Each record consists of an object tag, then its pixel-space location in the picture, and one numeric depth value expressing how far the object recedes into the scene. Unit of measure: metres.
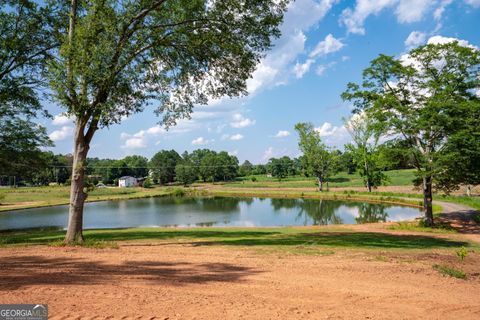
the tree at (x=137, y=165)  151.00
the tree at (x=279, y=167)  138.14
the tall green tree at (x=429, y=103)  23.69
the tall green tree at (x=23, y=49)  17.12
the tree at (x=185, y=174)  119.69
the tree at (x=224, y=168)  130.12
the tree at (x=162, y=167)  134.44
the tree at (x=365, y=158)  60.16
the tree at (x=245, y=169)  181.50
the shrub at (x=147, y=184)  118.15
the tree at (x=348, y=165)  127.06
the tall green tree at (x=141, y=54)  13.96
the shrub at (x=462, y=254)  12.00
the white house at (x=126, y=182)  129.88
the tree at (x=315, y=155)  73.62
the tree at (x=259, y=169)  193.12
